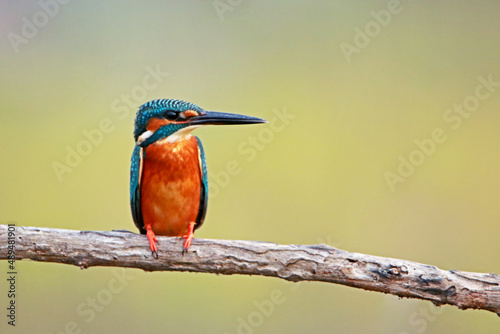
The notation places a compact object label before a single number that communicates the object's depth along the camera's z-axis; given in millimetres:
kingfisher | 6297
